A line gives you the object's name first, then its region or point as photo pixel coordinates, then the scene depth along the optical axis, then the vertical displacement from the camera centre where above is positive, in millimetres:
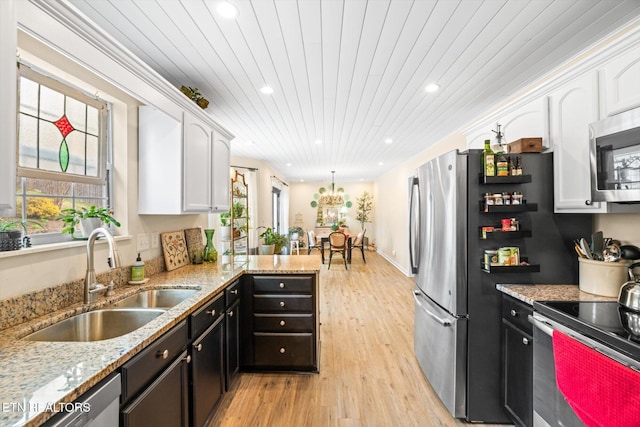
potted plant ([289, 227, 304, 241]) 9188 -643
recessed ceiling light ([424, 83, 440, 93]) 2424 +1136
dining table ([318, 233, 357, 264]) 6948 -803
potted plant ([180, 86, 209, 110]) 2201 +981
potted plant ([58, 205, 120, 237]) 1533 -27
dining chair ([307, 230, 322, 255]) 7673 -781
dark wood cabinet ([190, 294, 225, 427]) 1524 -888
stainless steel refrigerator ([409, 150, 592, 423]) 1835 -356
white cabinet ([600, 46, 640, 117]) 1385 +690
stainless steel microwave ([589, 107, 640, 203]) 1324 +287
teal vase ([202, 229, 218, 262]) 2682 -366
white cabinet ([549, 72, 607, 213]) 1610 +459
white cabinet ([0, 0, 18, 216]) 814 +321
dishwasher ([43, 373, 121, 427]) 739 -575
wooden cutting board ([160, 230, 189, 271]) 2291 -311
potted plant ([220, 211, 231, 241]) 3695 -161
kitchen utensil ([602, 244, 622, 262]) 1588 -230
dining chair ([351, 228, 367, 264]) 7141 -774
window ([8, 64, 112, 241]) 1333 +350
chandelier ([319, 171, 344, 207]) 10219 +593
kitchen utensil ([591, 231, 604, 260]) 1674 -184
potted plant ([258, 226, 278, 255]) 4230 -481
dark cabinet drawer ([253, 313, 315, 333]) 2303 -910
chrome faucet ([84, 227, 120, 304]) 1462 -327
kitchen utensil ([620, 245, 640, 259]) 1613 -224
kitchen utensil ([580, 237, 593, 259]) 1692 -216
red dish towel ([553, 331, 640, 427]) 996 -686
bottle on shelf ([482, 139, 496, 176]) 1797 +333
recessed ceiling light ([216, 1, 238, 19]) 1449 +1106
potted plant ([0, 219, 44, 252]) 1190 -94
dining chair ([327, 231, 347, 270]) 6533 -649
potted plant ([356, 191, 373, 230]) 10086 +220
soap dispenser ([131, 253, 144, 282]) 1880 -396
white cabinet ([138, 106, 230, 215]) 1998 +372
